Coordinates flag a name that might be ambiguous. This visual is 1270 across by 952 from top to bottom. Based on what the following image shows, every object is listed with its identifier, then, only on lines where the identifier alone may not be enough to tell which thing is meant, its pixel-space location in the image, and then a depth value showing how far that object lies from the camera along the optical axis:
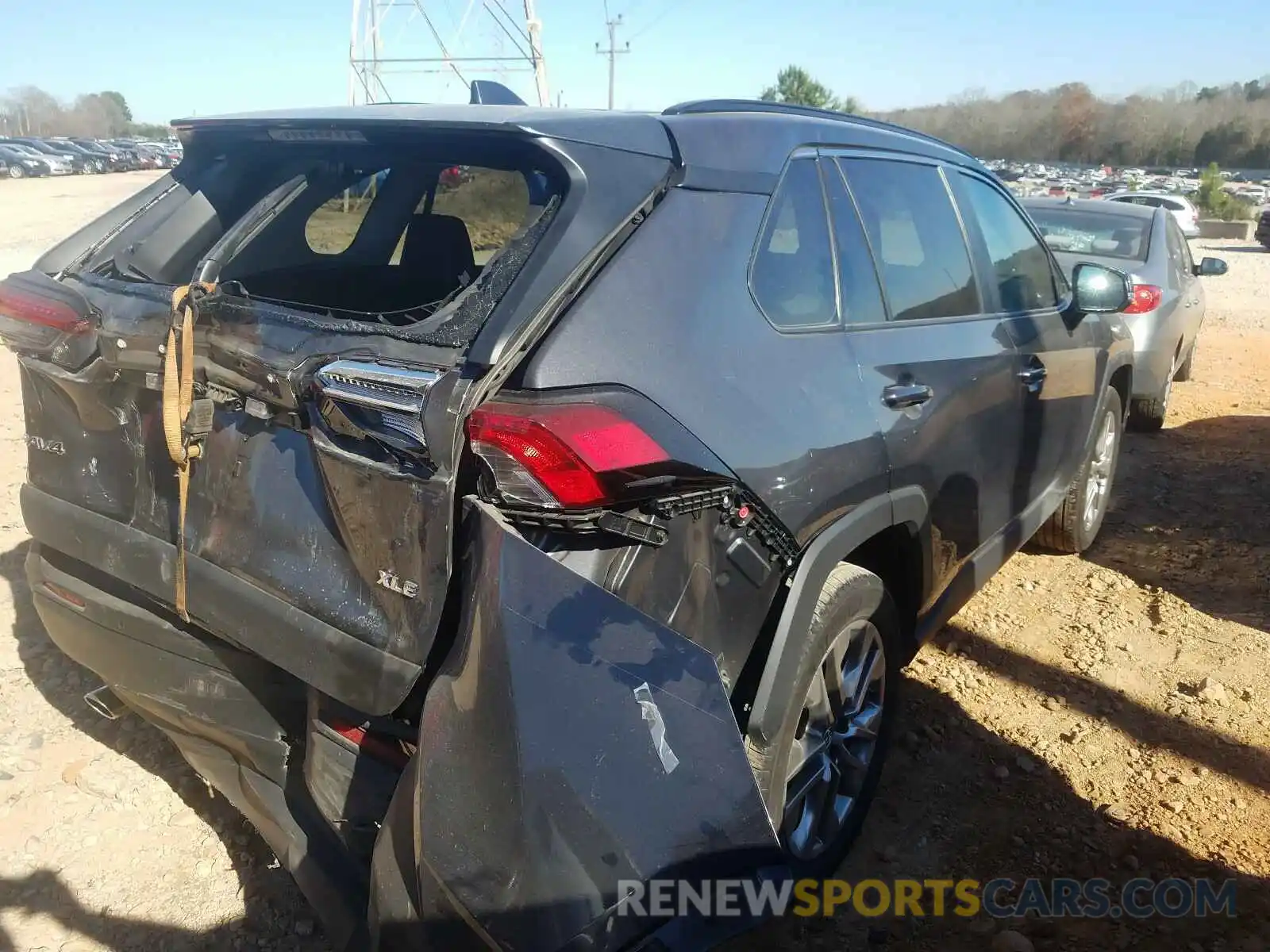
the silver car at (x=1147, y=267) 6.36
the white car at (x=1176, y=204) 21.94
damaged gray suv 1.60
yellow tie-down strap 2.03
